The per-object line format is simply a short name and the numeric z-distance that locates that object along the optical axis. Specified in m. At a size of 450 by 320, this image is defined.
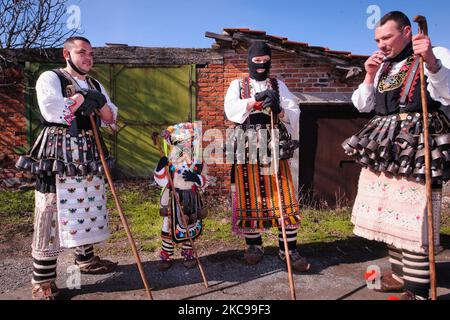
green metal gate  7.21
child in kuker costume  3.70
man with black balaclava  3.63
